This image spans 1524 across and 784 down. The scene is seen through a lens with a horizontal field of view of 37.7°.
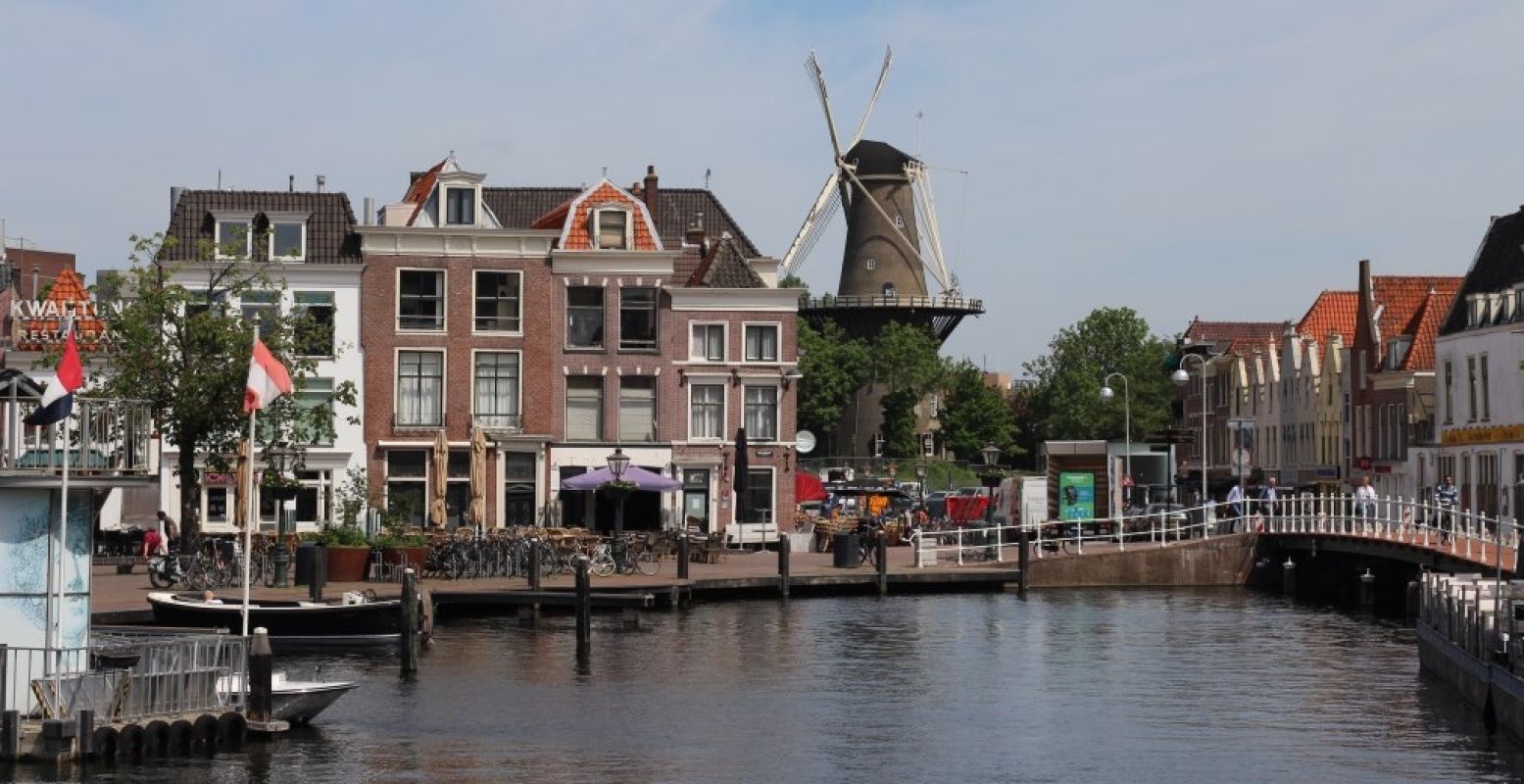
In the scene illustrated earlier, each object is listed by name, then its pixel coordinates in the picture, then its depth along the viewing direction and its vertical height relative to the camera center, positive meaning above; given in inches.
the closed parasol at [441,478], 2709.2 +41.4
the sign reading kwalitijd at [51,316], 3070.9 +278.4
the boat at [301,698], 1327.5 -111.3
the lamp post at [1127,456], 3100.4 +82.9
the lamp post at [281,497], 2089.1 +17.9
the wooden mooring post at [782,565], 2406.5 -57.6
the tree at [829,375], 5236.2 +320.3
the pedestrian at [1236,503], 2738.7 +11.8
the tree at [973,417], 5487.2 +233.3
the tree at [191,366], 2246.6 +150.7
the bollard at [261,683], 1270.9 -98.4
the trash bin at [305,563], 2025.0 -46.9
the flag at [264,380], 1401.3 +83.2
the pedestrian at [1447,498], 2497.9 +17.4
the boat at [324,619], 1750.7 -84.9
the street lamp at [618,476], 2640.3 +42.9
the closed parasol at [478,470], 2714.1 +50.8
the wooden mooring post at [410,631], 1640.0 -88.1
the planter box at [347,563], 2167.8 -50.7
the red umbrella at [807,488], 3535.9 +38.4
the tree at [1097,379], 5792.3 +354.4
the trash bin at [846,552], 2610.7 -46.3
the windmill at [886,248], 5270.7 +624.9
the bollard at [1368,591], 2497.5 -88.1
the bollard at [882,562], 2500.0 -55.4
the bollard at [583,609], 1813.5 -79.1
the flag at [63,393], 1135.0 +60.6
